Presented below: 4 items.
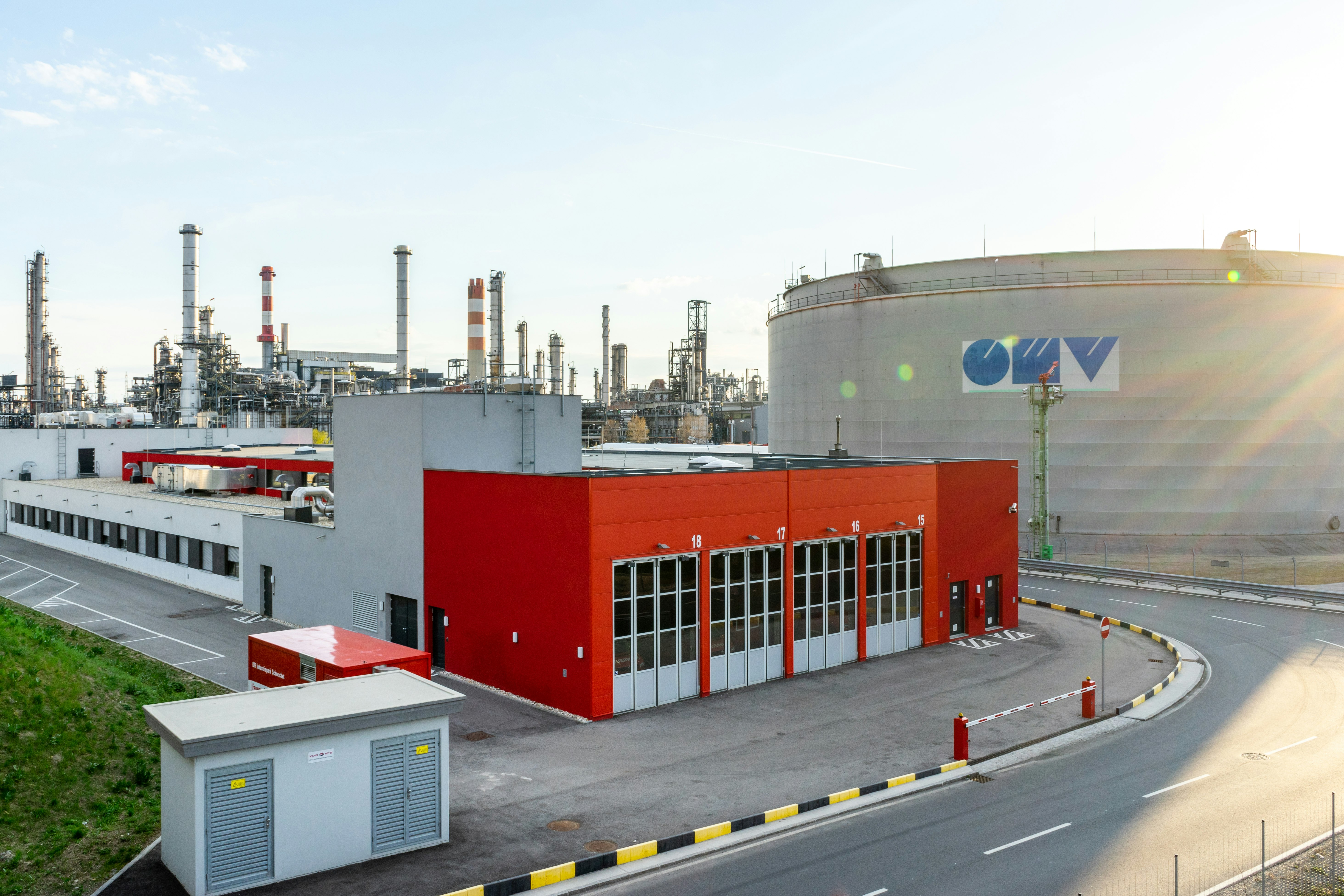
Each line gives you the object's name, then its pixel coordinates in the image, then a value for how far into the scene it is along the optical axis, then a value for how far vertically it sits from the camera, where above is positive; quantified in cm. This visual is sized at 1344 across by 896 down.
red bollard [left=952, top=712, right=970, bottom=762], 1756 -629
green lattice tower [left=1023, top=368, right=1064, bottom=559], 4584 -196
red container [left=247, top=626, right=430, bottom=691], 1816 -502
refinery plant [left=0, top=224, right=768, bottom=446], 6625 +333
